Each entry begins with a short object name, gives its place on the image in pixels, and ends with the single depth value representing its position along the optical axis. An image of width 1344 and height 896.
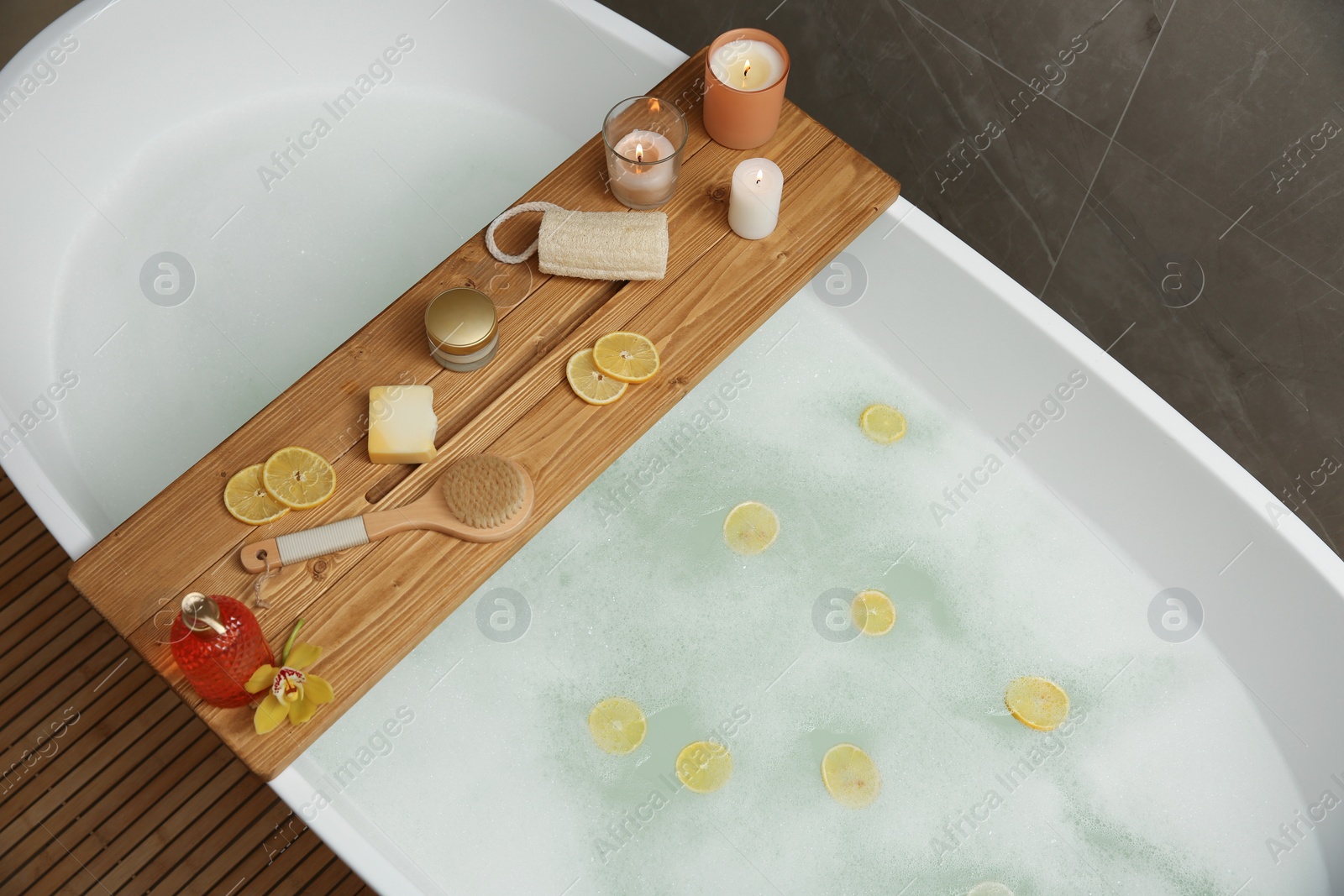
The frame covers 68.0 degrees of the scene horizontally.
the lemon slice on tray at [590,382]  1.51
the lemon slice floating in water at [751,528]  1.88
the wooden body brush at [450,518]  1.37
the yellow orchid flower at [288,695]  1.27
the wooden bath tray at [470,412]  1.37
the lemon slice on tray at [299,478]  1.42
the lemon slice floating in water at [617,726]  1.71
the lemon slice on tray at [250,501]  1.41
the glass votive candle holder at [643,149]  1.58
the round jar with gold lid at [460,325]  1.46
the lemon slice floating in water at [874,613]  1.81
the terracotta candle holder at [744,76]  1.61
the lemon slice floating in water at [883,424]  1.95
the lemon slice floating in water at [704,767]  1.68
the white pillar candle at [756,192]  1.55
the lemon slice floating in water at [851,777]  1.68
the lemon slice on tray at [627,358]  1.52
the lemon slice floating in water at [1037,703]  1.73
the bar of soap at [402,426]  1.43
